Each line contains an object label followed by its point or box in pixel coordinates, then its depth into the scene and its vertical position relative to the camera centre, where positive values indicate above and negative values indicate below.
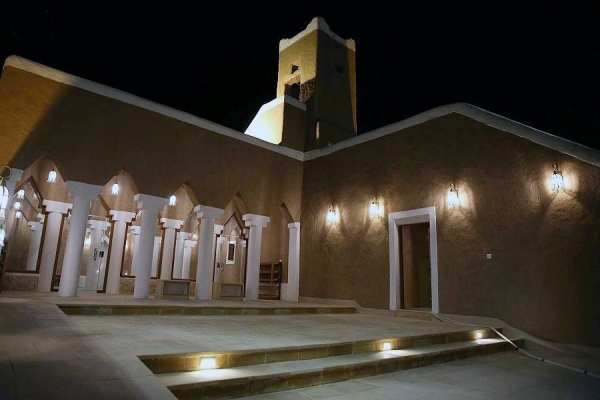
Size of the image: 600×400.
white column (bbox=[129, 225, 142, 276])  12.92 +1.06
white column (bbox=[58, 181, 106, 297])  7.84 +0.57
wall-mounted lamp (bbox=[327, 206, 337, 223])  10.56 +1.53
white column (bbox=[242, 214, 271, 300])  10.64 +0.51
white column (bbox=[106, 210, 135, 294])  10.50 +0.44
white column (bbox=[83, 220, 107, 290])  11.46 +0.16
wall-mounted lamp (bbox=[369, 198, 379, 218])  9.51 +1.56
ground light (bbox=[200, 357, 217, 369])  3.40 -0.83
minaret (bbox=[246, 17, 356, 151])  13.87 +6.70
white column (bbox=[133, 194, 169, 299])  8.72 +0.50
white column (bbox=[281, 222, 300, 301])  11.20 +0.08
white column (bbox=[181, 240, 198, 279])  15.20 +0.35
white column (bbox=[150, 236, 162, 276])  13.84 +0.39
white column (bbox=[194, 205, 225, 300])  9.62 +0.46
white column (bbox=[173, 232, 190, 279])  14.09 +0.35
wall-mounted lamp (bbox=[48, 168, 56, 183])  9.90 +2.14
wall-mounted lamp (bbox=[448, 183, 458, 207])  7.95 +1.60
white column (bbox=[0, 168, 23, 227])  7.26 +1.43
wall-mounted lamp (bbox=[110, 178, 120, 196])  10.45 +1.99
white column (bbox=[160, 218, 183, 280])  12.53 +0.75
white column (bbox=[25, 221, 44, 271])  11.73 +0.50
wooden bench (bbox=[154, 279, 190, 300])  9.15 -0.55
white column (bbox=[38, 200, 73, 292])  9.82 +0.56
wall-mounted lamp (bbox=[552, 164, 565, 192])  6.45 +1.63
